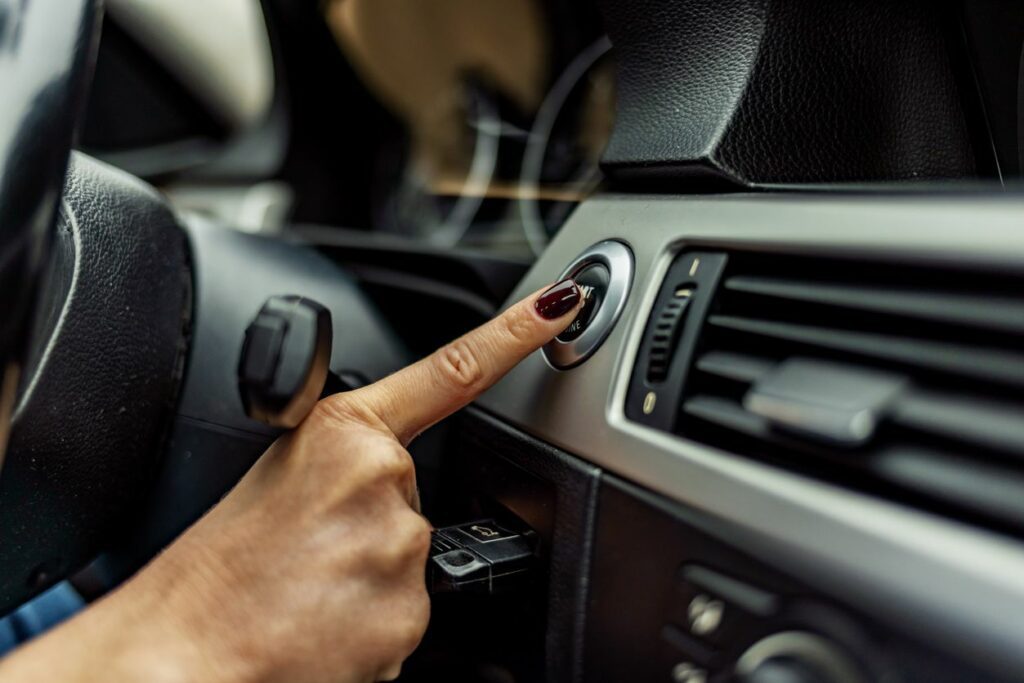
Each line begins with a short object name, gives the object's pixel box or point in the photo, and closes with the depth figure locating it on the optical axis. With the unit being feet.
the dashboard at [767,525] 1.27
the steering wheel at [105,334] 1.60
